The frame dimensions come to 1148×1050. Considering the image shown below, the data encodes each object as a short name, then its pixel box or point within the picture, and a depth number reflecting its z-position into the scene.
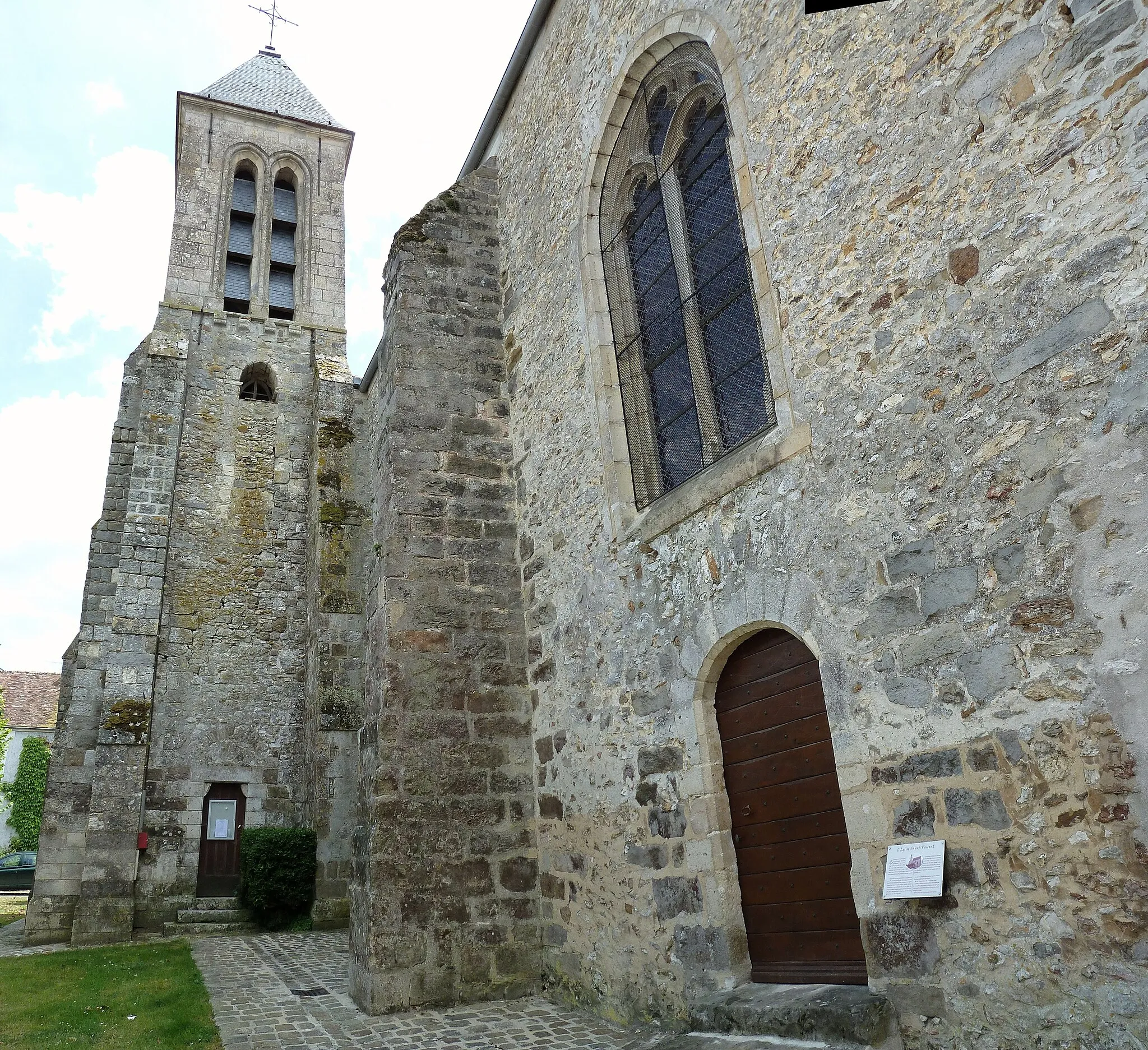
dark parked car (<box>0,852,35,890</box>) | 18.34
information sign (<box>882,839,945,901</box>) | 3.11
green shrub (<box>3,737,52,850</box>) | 25.59
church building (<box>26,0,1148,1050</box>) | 2.86
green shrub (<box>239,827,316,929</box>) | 10.20
